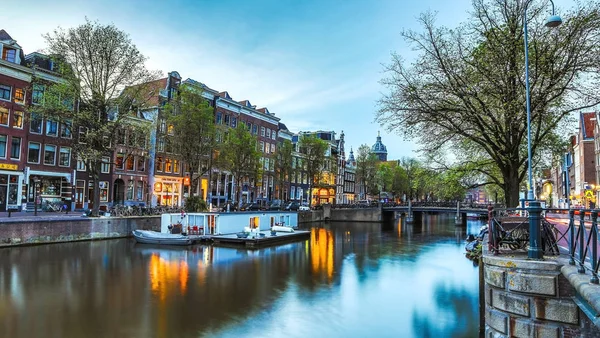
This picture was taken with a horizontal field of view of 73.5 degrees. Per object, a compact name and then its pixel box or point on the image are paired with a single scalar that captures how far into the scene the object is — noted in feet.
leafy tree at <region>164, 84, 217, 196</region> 142.72
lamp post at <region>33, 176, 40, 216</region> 133.76
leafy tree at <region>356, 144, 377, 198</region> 294.87
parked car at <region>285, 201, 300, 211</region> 225.64
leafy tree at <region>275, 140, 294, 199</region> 226.58
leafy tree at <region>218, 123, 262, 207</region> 165.37
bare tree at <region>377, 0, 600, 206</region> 56.39
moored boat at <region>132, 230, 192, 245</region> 115.34
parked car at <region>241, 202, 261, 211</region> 186.91
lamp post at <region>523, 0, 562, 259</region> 30.19
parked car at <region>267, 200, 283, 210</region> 217.58
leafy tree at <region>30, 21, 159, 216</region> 116.06
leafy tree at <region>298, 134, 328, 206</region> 239.09
